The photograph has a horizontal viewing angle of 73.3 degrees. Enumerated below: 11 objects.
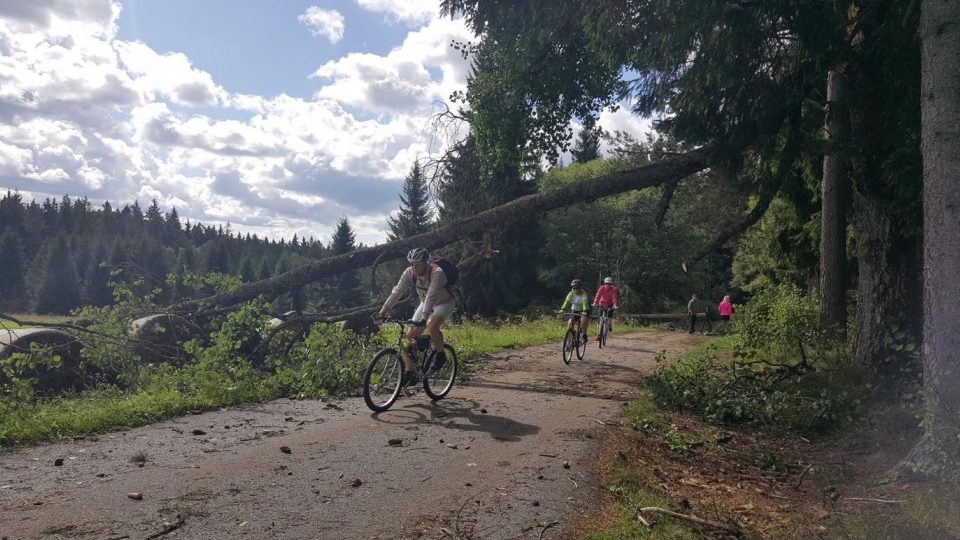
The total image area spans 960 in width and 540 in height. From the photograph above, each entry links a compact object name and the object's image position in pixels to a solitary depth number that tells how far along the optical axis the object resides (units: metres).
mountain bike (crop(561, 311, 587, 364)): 13.70
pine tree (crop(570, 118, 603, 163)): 67.38
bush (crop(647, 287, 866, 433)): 8.24
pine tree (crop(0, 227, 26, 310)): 97.61
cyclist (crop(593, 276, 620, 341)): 17.31
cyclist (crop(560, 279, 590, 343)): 14.22
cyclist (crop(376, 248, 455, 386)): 8.38
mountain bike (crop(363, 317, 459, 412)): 7.89
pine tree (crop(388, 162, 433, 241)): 51.22
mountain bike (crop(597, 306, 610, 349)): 17.28
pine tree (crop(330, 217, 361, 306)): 66.12
